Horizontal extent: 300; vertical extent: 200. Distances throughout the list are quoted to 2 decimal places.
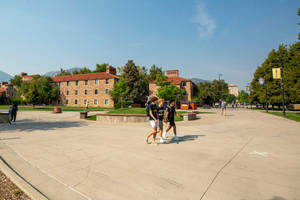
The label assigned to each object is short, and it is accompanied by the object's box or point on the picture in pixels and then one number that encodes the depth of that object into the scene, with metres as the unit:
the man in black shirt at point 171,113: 6.86
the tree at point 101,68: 71.80
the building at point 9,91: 69.25
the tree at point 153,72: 67.94
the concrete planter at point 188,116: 14.65
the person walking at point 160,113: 6.64
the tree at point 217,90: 57.29
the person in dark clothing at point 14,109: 12.32
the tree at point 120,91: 40.53
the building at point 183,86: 48.69
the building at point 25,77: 68.09
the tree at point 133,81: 45.38
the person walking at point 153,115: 6.10
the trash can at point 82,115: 17.29
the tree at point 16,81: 66.31
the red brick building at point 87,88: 48.00
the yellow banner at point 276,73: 17.62
